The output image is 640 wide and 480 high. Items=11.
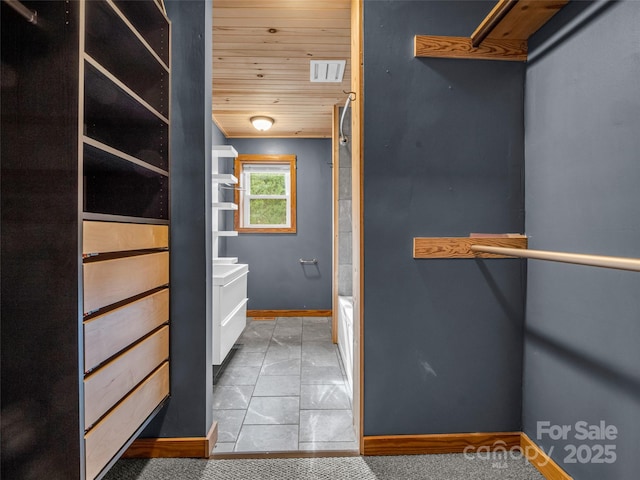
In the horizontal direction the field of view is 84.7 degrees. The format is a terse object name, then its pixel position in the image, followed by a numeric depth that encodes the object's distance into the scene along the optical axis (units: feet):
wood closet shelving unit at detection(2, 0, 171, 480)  3.19
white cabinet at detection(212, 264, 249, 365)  7.89
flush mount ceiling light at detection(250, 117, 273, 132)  12.39
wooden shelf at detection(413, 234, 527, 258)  5.46
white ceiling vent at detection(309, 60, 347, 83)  8.28
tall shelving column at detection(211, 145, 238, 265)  8.55
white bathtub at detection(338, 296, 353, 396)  7.86
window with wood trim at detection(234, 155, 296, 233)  15.07
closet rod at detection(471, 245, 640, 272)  2.85
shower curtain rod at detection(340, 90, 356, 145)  10.12
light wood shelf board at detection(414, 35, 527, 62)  5.41
